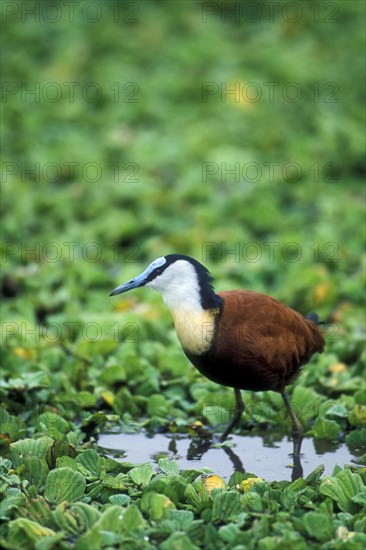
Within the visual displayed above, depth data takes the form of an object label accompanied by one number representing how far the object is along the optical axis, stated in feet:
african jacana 38.65
